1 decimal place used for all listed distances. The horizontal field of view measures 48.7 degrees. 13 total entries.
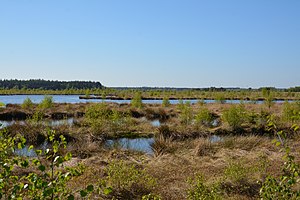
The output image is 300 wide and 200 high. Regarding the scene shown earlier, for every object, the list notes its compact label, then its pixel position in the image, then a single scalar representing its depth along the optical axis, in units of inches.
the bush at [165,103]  1402.7
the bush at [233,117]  790.4
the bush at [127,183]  282.3
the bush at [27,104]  1190.3
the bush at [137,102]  1240.8
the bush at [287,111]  807.1
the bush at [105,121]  680.3
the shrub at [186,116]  868.2
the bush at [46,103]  1137.4
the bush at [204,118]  843.4
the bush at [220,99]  1737.5
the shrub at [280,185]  124.2
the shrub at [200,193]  223.7
